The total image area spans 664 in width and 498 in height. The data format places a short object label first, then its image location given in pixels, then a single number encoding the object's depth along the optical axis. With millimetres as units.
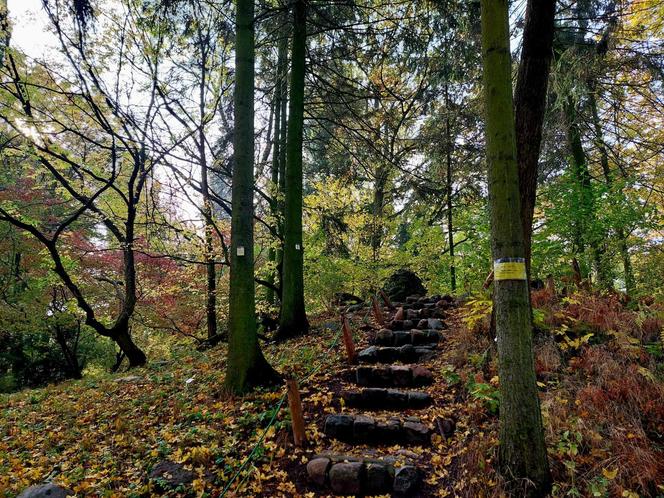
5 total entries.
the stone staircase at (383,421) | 3104
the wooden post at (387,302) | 9125
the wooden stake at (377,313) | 7492
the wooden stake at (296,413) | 3717
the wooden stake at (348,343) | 5598
